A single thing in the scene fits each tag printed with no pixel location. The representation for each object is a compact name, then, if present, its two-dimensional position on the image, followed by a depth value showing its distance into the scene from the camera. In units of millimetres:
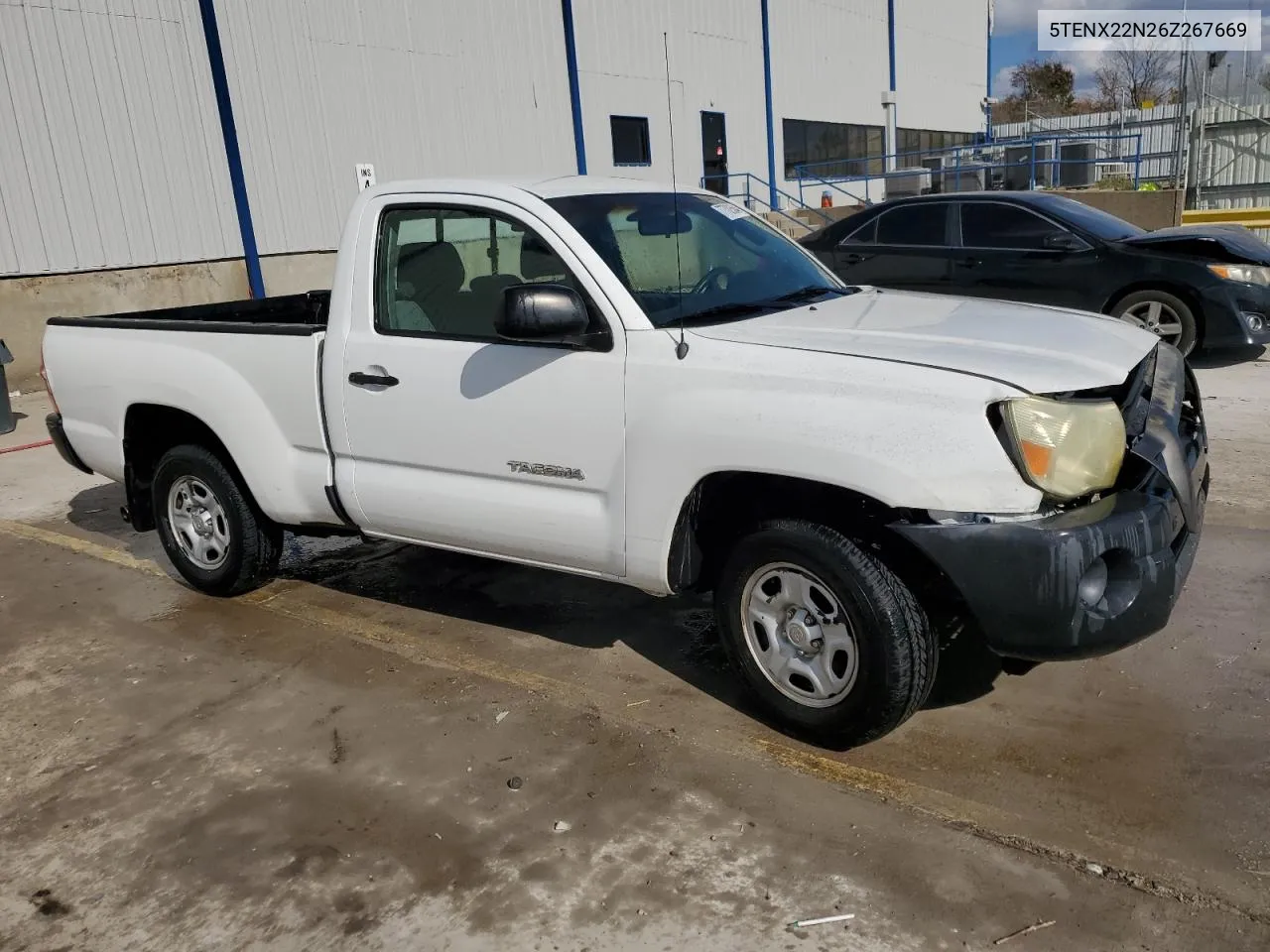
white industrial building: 11859
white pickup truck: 2932
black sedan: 8539
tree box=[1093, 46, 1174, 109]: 46719
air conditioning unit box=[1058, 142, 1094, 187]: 25172
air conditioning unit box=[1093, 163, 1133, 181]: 26083
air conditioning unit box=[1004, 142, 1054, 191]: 19094
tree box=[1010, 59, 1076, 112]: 58206
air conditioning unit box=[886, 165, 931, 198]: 27938
